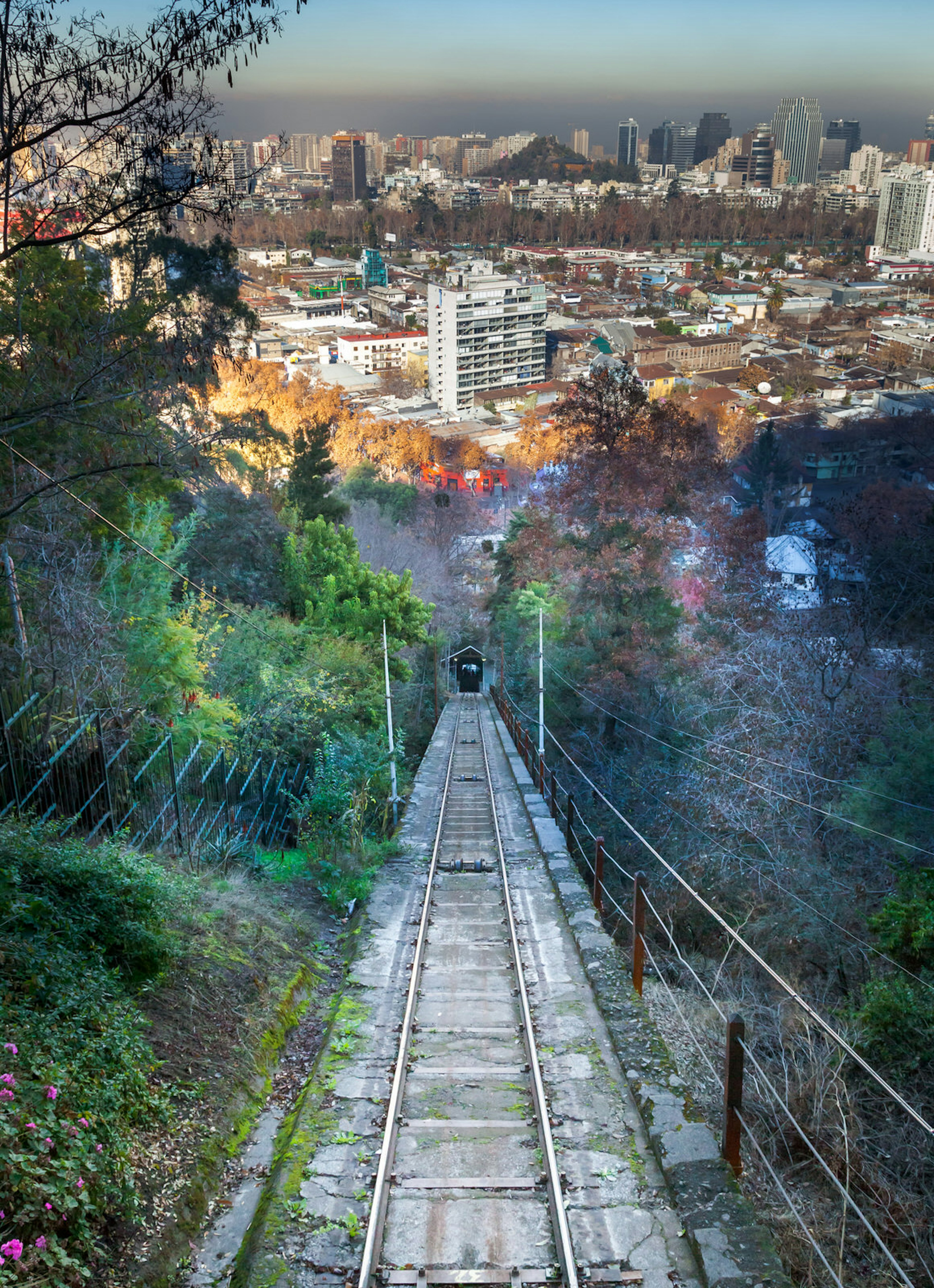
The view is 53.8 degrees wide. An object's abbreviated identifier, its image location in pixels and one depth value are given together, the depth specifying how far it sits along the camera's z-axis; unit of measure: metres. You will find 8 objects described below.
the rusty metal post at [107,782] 8.52
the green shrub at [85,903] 5.64
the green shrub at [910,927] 8.41
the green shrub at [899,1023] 7.55
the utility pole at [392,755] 13.41
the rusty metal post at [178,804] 9.25
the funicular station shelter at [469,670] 49.88
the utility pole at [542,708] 18.85
